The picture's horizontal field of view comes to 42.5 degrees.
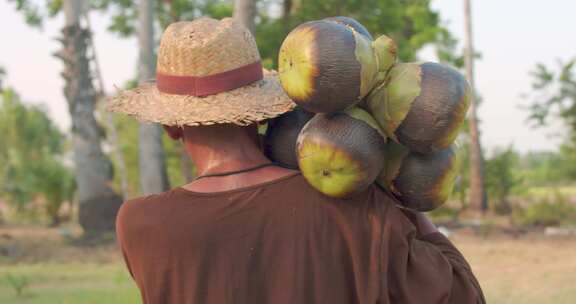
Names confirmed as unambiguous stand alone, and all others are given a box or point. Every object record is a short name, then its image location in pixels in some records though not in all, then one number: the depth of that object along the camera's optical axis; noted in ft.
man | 6.49
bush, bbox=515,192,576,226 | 47.80
